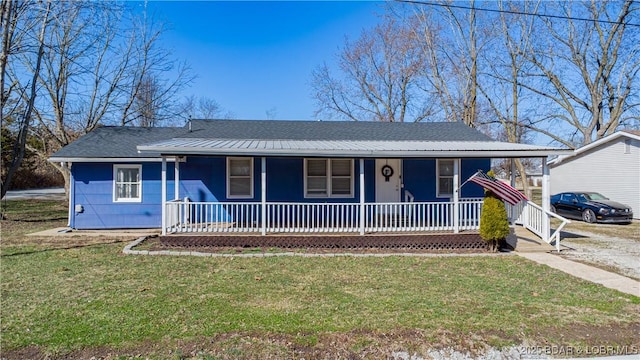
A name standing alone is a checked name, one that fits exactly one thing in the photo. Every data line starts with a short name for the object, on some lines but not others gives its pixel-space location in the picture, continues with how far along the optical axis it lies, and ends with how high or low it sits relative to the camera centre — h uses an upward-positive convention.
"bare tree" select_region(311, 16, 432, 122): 26.83 +9.71
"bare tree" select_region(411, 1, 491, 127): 24.27 +8.52
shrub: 8.67 -0.80
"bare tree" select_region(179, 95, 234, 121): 47.91 +10.52
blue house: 11.51 +0.33
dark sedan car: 15.30 -0.93
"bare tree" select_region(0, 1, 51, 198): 12.51 +5.09
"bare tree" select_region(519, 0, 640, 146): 22.95 +7.78
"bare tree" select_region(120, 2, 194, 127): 20.94 +5.47
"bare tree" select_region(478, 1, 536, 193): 23.48 +8.43
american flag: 8.50 -0.06
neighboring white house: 17.00 +1.04
